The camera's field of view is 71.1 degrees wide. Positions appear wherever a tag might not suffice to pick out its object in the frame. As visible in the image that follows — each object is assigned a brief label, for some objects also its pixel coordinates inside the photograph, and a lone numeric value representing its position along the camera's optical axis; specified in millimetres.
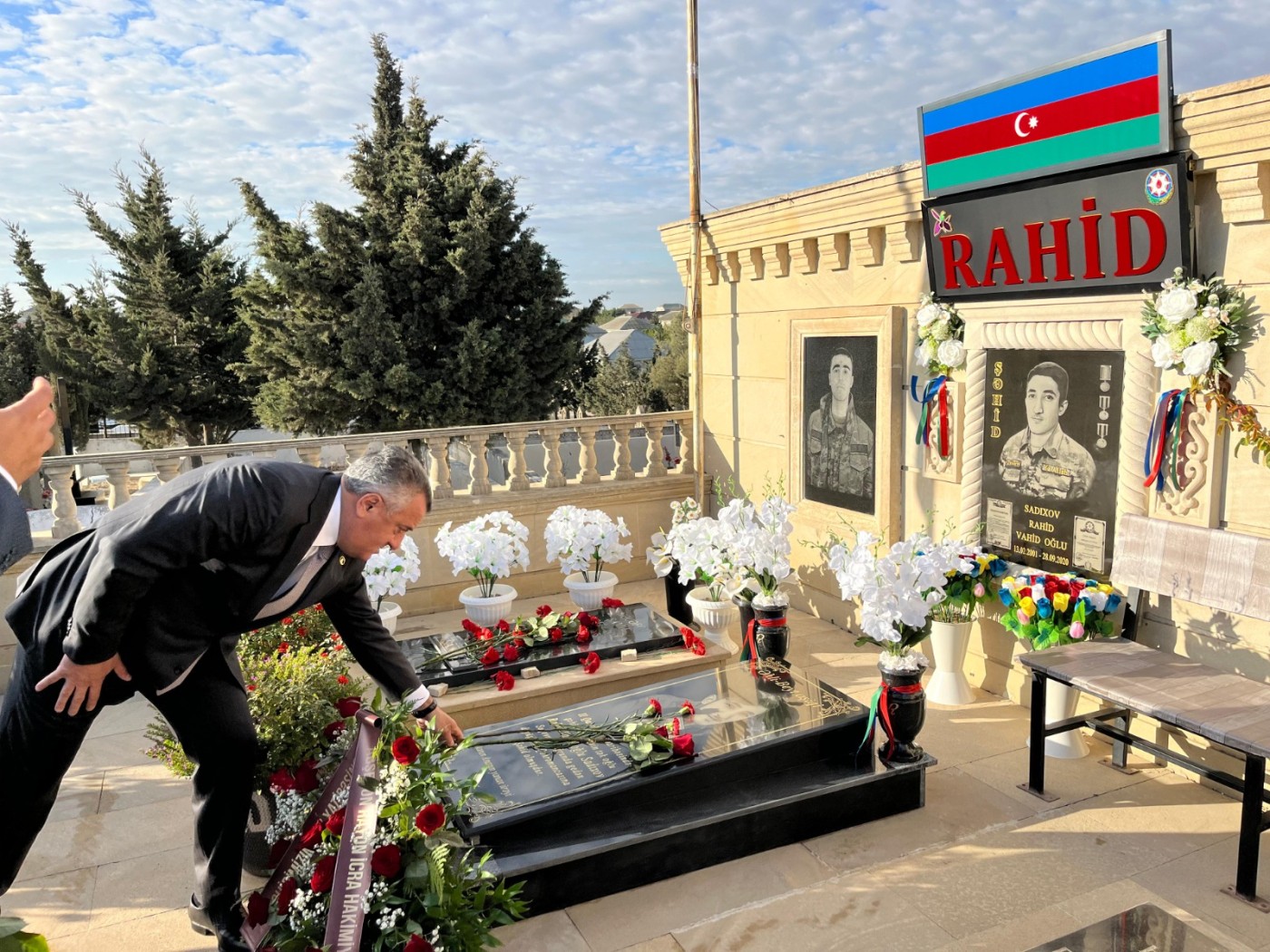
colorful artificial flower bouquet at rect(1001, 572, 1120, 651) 5012
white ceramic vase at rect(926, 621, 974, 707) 5891
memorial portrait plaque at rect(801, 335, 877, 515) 7020
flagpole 8461
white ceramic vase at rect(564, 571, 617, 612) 6922
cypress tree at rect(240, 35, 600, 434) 19172
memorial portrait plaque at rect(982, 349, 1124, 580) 5242
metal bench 3674
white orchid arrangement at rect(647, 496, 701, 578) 7203
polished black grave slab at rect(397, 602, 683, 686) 5484
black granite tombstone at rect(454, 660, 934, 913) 3775
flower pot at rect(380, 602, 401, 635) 6586
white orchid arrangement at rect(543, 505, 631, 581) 6867
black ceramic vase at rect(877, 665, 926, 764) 4434
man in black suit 2893
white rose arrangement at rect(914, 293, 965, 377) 6090
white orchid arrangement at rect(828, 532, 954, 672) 4574
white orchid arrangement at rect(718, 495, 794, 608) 5828
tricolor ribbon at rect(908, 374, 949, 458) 6277
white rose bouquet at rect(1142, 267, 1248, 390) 4430
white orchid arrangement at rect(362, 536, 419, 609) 6164
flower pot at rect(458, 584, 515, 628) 6496
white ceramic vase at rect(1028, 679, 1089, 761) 5082
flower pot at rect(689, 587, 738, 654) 6539
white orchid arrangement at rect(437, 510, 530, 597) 6453
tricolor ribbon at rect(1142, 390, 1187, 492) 4711
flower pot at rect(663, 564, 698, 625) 7422
